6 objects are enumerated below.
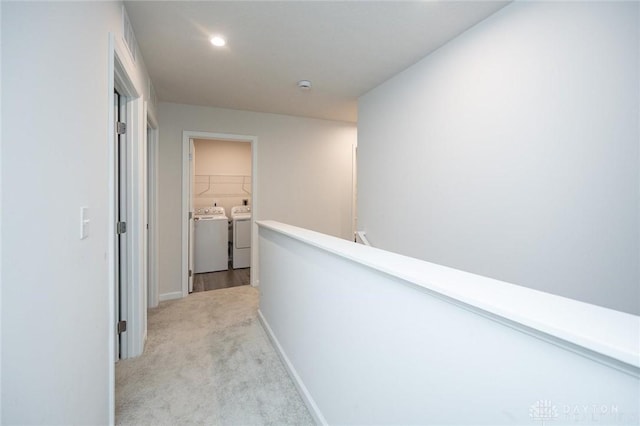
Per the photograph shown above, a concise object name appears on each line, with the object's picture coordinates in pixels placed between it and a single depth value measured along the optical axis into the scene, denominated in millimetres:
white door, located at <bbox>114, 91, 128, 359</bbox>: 2076
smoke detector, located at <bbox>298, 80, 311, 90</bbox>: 2828
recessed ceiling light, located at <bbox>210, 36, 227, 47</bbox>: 2057
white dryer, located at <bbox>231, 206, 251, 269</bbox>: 4859
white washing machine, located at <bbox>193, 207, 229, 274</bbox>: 4574
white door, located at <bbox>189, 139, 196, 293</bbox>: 3672
